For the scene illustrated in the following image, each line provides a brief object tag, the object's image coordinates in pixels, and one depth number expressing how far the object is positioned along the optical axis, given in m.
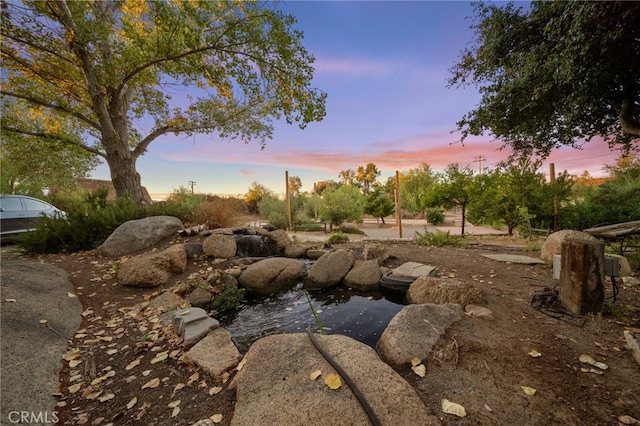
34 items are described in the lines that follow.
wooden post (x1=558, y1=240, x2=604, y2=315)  2.31
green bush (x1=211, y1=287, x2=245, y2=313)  3.46
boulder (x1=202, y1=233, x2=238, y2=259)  4.72
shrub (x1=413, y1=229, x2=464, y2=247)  6.07
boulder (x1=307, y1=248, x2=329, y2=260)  5.68
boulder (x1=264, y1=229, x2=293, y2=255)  6.09
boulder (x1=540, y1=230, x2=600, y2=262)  4.16
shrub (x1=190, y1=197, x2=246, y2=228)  6.54
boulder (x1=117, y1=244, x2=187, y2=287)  3.51
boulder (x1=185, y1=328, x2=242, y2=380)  1.83
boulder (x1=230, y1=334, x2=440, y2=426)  1.27
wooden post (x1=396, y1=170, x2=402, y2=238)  8.49
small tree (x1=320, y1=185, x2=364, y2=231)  12.01
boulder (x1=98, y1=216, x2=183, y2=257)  4.64
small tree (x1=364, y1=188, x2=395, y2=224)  15.60
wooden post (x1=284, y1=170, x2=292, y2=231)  10.26
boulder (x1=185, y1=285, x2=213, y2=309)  3.33
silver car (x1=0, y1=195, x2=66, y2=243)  6.06
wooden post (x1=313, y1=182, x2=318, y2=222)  13.28
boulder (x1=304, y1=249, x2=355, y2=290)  4.21
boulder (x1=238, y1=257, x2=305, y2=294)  4.05
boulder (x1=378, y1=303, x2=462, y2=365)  1.89
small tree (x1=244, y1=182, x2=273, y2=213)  17.95
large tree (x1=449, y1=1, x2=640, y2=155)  2.49
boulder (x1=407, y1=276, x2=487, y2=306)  2.71
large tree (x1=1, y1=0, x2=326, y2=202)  4.75
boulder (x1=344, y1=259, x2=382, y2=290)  4.02
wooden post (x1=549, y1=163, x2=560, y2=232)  6.66
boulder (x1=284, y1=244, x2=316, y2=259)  5.87
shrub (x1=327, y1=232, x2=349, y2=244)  7.10
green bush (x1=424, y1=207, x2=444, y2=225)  14.32
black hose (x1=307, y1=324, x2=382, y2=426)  1.24
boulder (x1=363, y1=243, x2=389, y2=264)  4.96
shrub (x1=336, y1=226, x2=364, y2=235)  11.32
